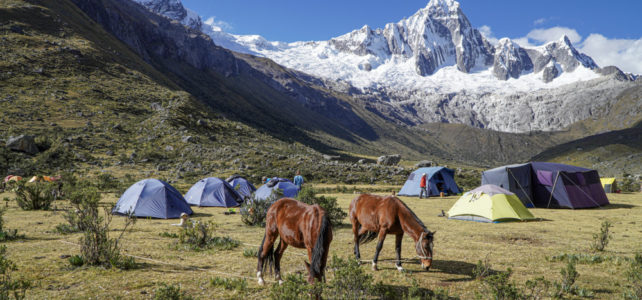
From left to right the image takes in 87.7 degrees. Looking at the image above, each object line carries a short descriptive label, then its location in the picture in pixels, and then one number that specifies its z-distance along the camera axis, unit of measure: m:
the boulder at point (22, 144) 33.50
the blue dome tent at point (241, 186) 23.69
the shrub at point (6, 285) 5.28
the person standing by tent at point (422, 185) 28.58
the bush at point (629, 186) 35.69
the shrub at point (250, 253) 9.68
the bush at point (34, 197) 17.41
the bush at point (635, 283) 6.55
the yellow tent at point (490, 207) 17.16
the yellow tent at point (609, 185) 33.88
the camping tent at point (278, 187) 19.95
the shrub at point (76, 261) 8.09
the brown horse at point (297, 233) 6.08
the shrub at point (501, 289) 5.74
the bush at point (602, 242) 11.00
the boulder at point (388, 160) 88.85
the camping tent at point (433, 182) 30.39
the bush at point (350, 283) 5.39
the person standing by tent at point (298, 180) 25.39
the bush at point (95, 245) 8.16
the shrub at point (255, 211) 15.55
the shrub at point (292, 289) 4.93
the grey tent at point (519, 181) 23.48
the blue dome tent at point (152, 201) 16.61
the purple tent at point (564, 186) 22.70
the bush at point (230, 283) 7.06
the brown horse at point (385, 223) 7.86
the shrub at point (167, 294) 5.67
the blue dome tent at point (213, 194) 21.70
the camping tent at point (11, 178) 25.17
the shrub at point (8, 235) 10.55
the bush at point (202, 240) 10.80
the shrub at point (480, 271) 7.77
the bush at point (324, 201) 15.10
